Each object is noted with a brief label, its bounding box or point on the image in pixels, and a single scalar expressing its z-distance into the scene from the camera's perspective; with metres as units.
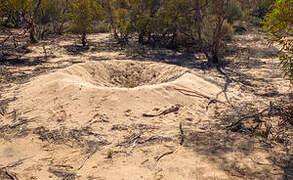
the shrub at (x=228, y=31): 11.56
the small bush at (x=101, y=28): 13.84
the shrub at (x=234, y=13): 14.26
